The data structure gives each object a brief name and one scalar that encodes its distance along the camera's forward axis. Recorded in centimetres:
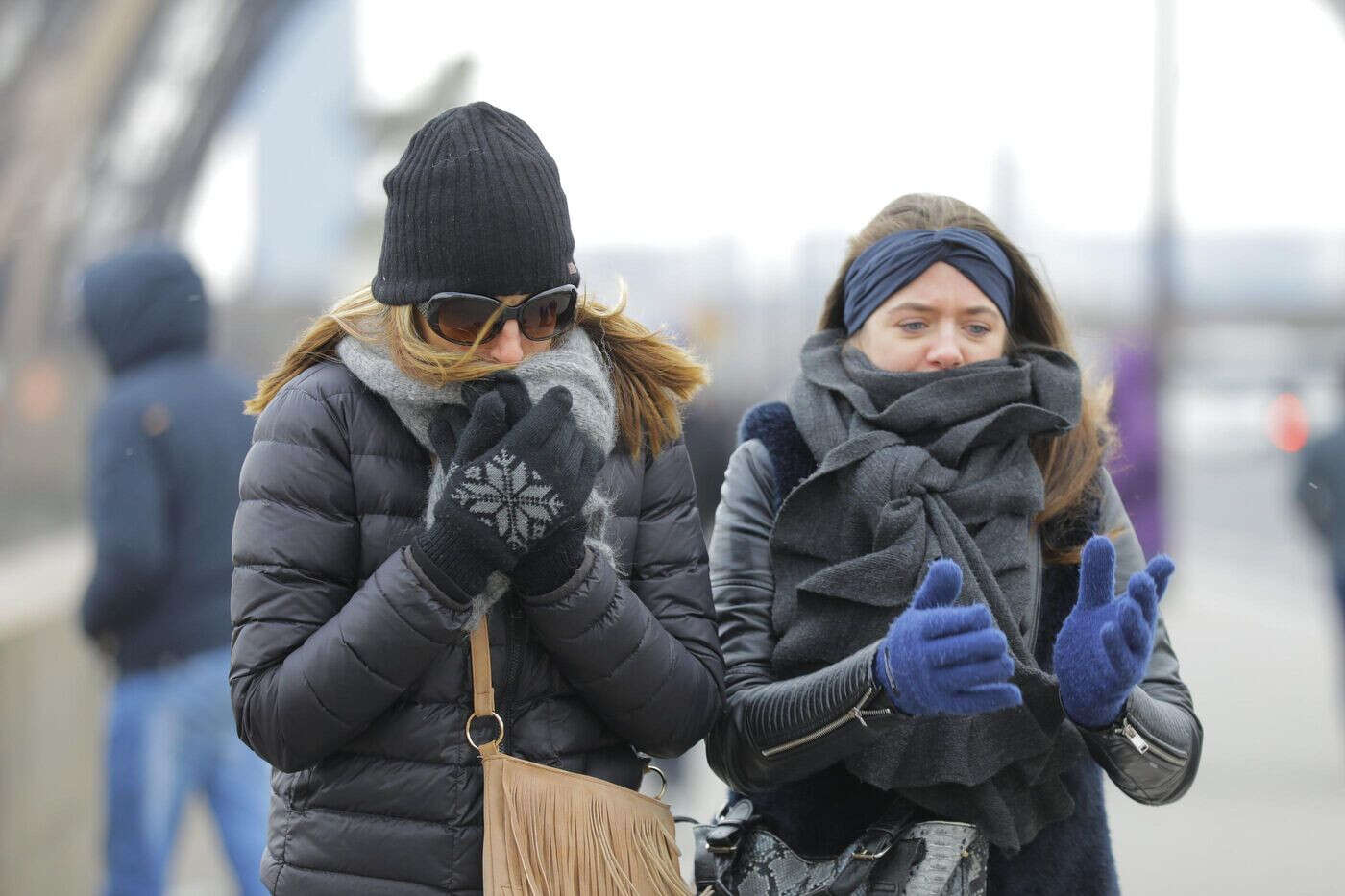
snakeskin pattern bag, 941
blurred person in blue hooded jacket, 1048
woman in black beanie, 924
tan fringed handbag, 927
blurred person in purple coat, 1642
